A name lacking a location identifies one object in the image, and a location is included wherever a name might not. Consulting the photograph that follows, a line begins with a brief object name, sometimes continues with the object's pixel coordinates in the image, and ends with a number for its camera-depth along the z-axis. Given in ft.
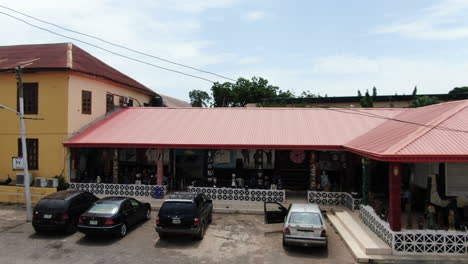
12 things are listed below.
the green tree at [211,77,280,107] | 199.29
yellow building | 67.62
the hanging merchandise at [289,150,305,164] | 66.23
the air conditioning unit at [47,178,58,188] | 64.54
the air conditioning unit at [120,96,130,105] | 86.42
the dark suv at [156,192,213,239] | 41.09
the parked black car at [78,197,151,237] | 41.34
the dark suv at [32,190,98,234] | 43.55
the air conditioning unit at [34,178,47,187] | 64.95
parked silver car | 38.19
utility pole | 51.03
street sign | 52.42
